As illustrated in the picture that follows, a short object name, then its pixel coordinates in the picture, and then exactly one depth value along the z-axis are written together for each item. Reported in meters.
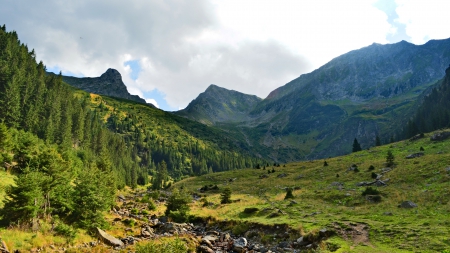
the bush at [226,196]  52.20
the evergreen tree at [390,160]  55.75
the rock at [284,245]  25.06
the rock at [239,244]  24.87
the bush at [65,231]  25.58
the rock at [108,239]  25.95
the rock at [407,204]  29.29
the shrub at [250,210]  39.81
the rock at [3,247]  19.42
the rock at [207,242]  26.23
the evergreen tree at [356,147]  119.66
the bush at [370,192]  37.22
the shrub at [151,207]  53.53
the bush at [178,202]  44.16
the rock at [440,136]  69.09
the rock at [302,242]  24.39
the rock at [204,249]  24.18
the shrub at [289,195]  46.81
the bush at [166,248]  18.15
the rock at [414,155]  58.51
